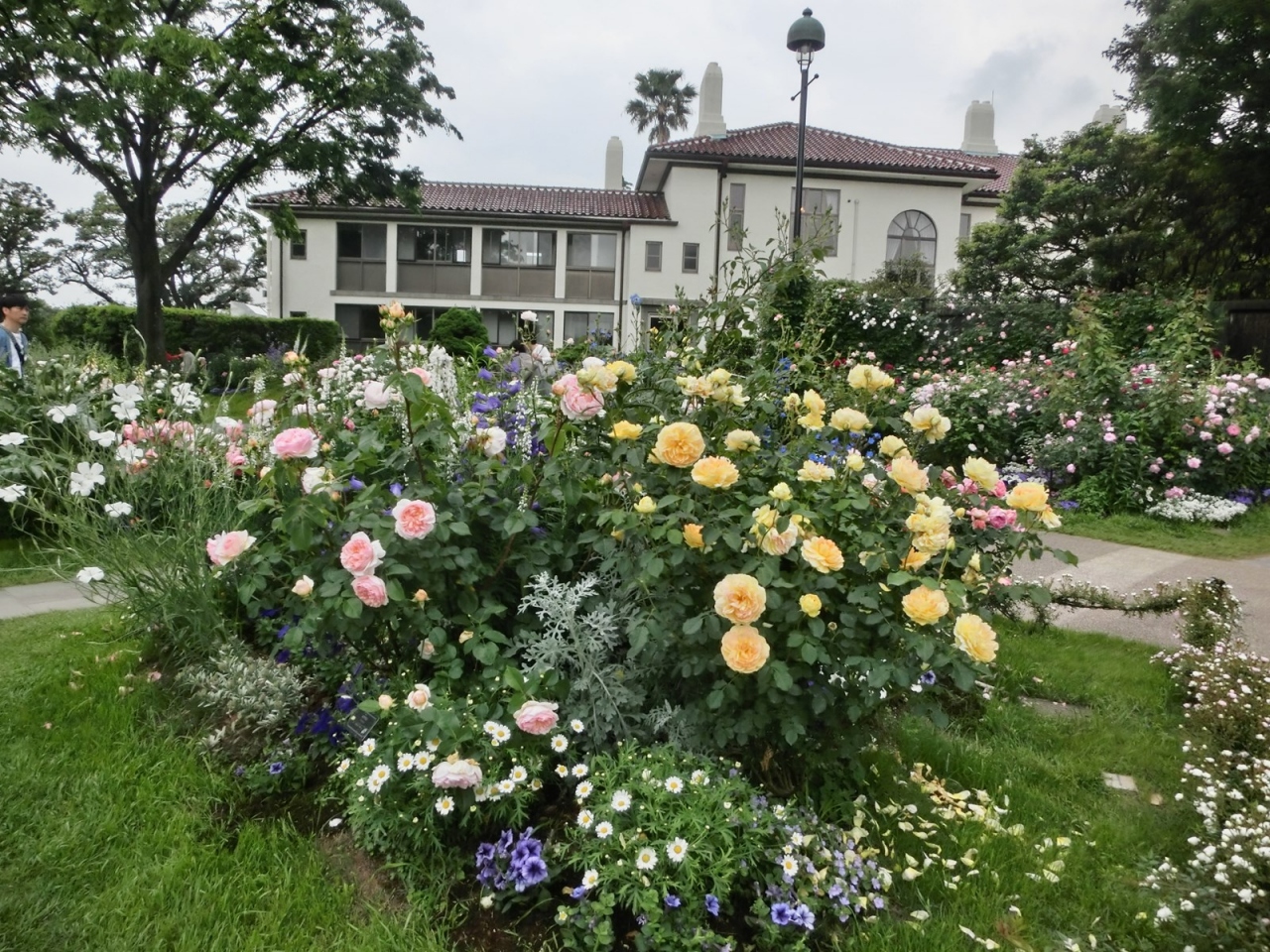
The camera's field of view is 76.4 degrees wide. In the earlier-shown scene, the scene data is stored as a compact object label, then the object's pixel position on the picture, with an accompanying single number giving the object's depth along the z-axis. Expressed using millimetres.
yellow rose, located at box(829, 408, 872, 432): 2045
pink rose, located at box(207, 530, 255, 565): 2162
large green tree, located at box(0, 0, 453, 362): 11859
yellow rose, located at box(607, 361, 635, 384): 2152
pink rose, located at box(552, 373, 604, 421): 2119
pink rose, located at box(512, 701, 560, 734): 1849
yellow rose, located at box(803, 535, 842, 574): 1764
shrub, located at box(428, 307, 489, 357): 18203
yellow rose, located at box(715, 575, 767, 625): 1702
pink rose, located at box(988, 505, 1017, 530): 2105
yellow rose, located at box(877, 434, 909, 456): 2052
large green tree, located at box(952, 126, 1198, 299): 13297
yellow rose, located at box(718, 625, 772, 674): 1717
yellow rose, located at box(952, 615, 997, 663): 1738
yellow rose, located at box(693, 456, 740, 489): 1857
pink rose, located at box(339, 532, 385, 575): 1951
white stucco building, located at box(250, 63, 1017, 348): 23219
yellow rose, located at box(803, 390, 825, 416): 2205
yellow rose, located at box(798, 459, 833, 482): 1970
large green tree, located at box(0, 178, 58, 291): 29203
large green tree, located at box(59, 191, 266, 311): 32094
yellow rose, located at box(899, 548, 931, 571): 1823
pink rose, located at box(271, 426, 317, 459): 2127
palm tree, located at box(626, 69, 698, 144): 38062
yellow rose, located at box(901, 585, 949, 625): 1695
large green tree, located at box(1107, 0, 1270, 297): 10070
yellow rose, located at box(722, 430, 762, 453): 2047
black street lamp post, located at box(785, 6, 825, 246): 8844
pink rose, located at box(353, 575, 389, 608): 1954
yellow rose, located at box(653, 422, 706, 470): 1922
